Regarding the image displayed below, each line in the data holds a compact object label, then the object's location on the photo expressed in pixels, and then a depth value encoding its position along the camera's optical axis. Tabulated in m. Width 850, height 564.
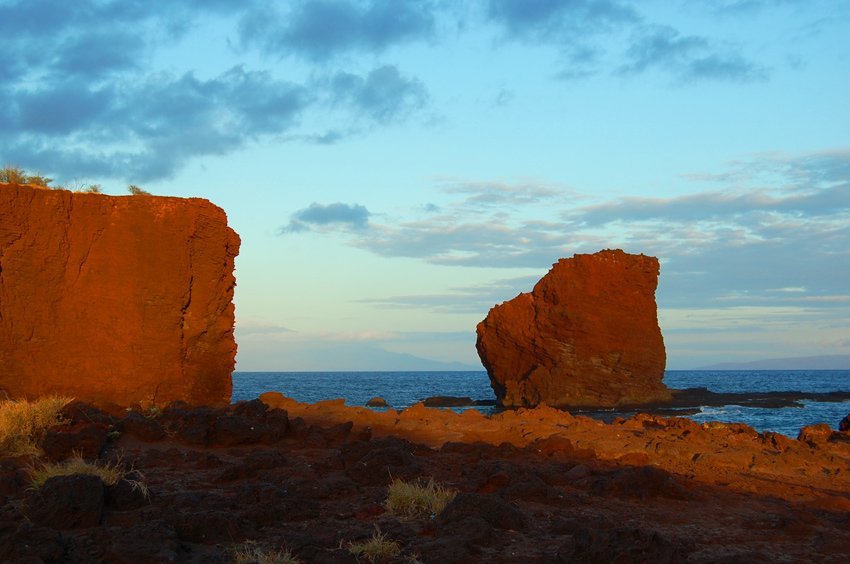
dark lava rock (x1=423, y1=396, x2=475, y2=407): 51.20
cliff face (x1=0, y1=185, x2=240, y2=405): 16.84
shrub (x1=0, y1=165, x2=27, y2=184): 18.33
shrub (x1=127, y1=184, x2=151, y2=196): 20.04
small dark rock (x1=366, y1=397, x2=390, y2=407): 42.69
